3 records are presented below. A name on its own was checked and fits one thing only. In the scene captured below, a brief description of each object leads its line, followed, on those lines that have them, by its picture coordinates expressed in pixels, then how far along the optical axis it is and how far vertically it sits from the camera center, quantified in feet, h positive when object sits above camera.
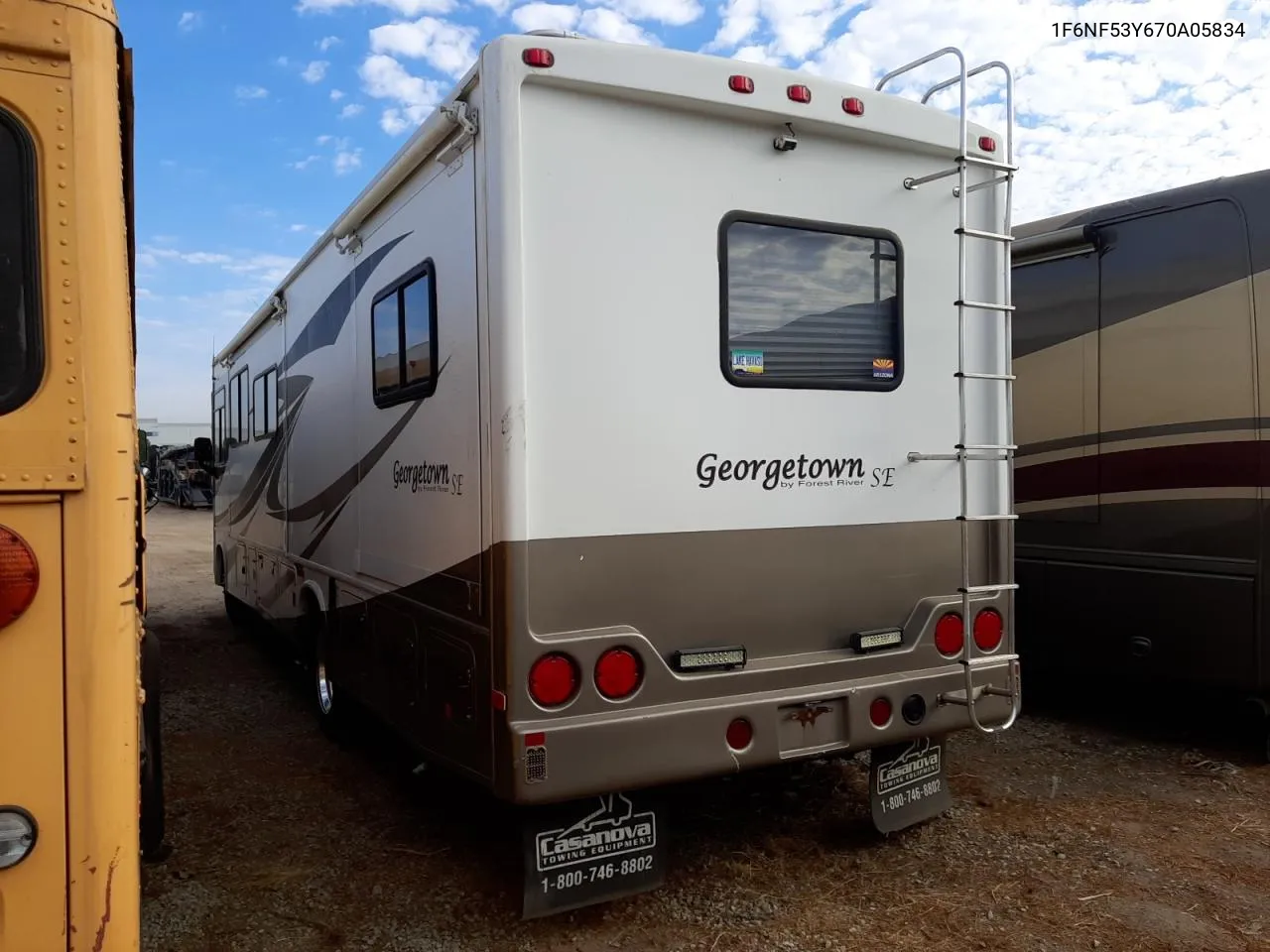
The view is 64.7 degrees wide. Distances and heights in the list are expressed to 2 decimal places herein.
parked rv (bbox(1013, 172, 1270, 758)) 16.63 +0.28
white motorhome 10.57 +0.29
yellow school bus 6.35 -0.26
